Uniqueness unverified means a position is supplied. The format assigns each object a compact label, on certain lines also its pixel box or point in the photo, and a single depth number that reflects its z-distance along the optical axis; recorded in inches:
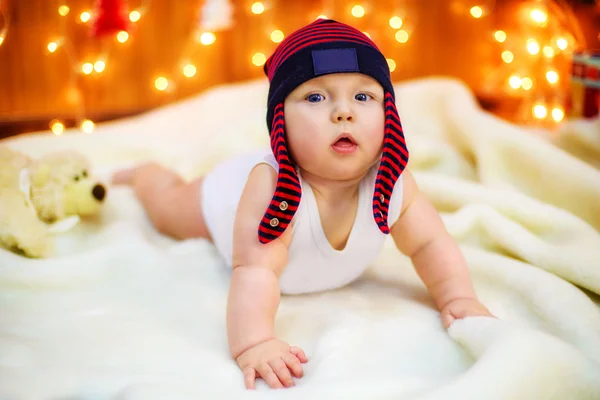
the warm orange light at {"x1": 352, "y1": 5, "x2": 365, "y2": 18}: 85.6
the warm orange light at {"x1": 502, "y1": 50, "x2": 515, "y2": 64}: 86.8
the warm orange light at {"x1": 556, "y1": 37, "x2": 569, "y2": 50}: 68.2
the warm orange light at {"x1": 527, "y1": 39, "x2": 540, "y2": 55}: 79.2
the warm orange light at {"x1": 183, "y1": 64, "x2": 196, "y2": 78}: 83.0
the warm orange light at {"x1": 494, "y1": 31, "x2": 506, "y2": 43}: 87.7
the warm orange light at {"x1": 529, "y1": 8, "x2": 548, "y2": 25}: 74.2
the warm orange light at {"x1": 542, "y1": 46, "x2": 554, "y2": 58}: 77.0
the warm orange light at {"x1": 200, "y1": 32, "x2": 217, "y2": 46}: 78.4
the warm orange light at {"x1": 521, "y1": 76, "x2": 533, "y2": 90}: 83.0
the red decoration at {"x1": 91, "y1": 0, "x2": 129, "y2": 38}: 64.5
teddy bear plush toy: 37.5
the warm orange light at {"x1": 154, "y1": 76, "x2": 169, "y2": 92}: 82.9
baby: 29.2
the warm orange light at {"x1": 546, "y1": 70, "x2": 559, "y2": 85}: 72.7
